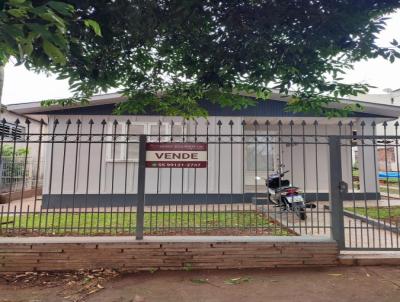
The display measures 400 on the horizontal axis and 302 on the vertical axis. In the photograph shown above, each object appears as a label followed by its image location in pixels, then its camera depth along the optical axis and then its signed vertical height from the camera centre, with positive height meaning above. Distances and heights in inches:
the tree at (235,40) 145.8 +73.8
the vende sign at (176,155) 180.7 +14.3
